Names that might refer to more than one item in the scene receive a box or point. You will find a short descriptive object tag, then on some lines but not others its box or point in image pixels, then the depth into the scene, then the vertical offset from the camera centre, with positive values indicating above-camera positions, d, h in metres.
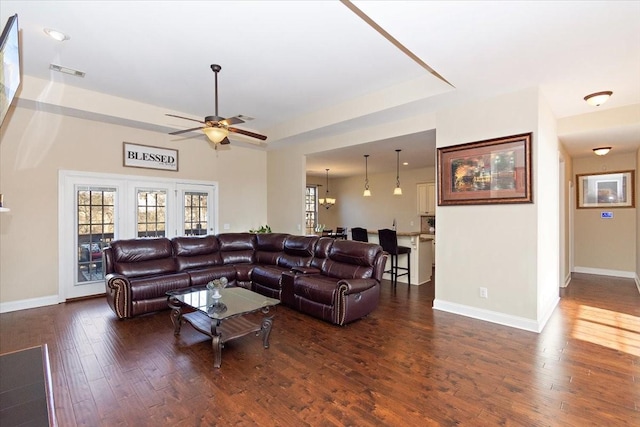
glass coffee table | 2.79 -0.97
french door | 4.70 -0.02
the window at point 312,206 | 11.33 +0.29
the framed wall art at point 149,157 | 5.24 +1.04
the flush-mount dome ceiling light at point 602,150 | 5.36 +1.10
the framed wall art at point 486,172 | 3.58 +0.52
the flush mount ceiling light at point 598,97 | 3.61 +1.38
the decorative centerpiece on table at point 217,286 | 3.31 -0.80
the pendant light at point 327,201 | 10.93 +0.44
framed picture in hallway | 6.14 +0.46
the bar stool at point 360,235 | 6.25 -0.45
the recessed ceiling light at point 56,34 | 2.92 +1.78
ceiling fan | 3.48 +1.04
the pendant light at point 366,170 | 7.37 +1.37
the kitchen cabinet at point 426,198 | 8.62 +0.43
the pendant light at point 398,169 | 6.82 +1.29
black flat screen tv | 1.97 +1.09
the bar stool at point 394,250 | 5.53 -0.68
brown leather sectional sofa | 3.79 -0.85
